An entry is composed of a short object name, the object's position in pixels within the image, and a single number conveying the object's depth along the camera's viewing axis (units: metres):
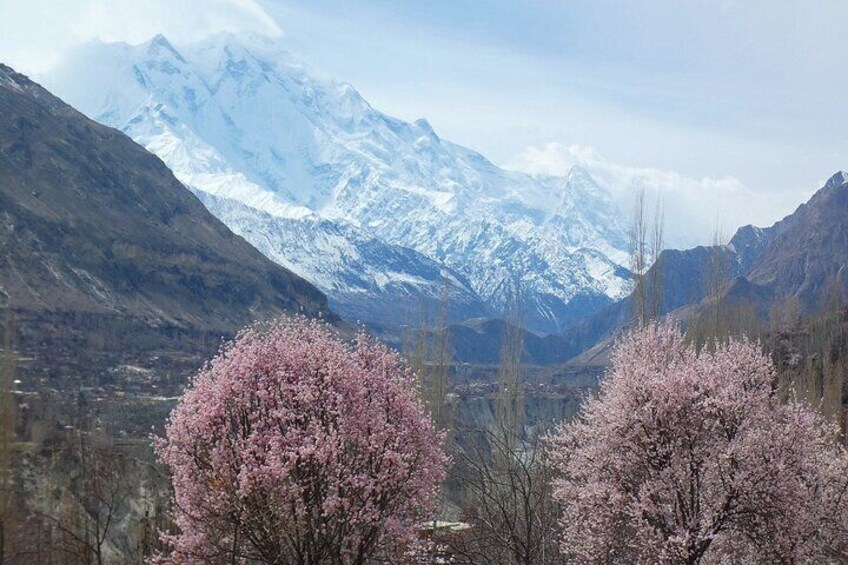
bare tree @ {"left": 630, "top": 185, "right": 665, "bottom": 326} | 51.63
